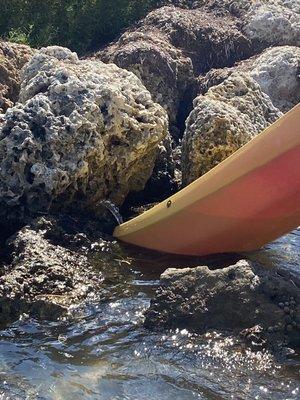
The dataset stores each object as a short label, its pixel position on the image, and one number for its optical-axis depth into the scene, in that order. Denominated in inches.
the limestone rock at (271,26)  411.5
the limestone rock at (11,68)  282.4
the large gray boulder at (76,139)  225.1
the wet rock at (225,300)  168.9
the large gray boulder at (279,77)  359.9
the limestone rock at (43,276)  181.9
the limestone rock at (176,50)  334.6
